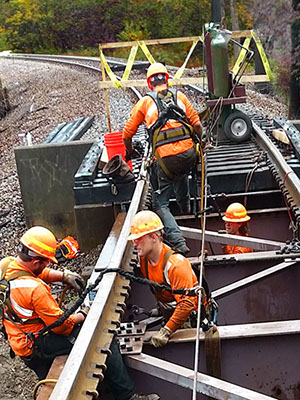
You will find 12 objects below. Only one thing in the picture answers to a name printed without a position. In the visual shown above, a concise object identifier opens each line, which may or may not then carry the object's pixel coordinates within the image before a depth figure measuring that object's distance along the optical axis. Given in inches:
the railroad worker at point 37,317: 159.3
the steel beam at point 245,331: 167.0
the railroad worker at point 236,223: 263.6
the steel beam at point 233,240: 238.4
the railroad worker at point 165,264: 165.8
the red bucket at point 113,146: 339.0
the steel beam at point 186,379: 144.6
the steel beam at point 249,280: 208.5
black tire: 375.9
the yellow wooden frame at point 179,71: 476.7
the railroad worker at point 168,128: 237.3
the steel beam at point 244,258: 221.1
